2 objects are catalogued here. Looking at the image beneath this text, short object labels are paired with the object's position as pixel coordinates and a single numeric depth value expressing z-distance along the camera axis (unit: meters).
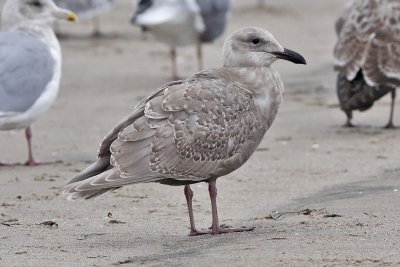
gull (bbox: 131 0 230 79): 14.69
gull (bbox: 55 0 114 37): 17.66
